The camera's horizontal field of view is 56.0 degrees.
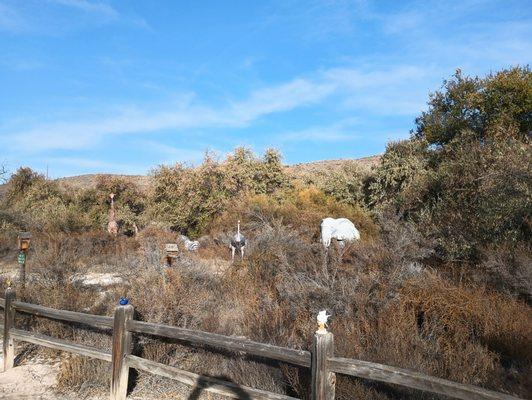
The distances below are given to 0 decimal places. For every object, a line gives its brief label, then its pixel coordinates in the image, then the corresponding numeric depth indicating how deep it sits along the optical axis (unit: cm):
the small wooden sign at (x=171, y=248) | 921
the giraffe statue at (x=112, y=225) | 2312
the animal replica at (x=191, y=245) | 1786
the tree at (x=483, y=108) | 1673
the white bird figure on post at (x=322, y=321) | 461
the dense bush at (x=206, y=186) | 2595
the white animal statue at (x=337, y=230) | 1250
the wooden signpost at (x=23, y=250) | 1004
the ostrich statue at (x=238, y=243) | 1554
